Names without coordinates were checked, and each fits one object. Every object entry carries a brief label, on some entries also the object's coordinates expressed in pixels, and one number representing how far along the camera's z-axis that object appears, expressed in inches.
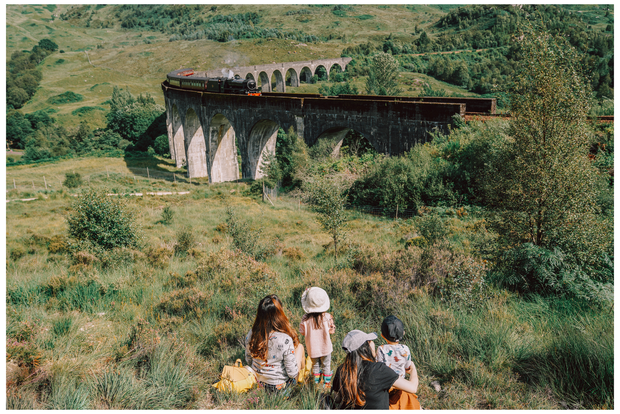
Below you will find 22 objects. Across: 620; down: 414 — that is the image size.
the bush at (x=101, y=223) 432.1
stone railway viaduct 818.2
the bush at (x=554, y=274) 232.4
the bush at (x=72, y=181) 1416.1
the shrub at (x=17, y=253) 505.0
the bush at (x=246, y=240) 435.2
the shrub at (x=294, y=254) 432.0
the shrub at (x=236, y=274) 268.4
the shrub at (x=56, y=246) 524.1
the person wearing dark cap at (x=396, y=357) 145.7
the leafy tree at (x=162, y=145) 2214.6
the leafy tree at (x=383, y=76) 1887.3
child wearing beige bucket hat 166.6
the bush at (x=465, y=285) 237.9
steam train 1232.2
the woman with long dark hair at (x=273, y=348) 159.2
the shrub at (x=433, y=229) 430.6
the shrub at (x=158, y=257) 380.9
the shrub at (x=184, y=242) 490.3
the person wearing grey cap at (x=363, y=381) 135.2
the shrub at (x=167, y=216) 745.0
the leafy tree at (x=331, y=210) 460.4
